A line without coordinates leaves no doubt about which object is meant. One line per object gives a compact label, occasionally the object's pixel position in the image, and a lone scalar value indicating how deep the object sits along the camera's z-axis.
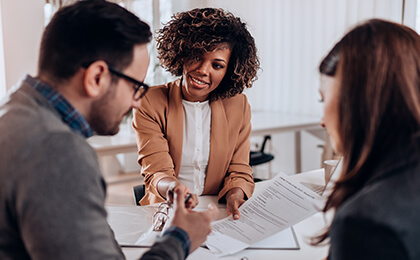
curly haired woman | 1.57
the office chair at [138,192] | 1.67
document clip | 1.16
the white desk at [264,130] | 2.55
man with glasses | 0.59
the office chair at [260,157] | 3.07
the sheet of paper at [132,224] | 1.10
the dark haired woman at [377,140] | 0.58
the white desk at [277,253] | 1.01
